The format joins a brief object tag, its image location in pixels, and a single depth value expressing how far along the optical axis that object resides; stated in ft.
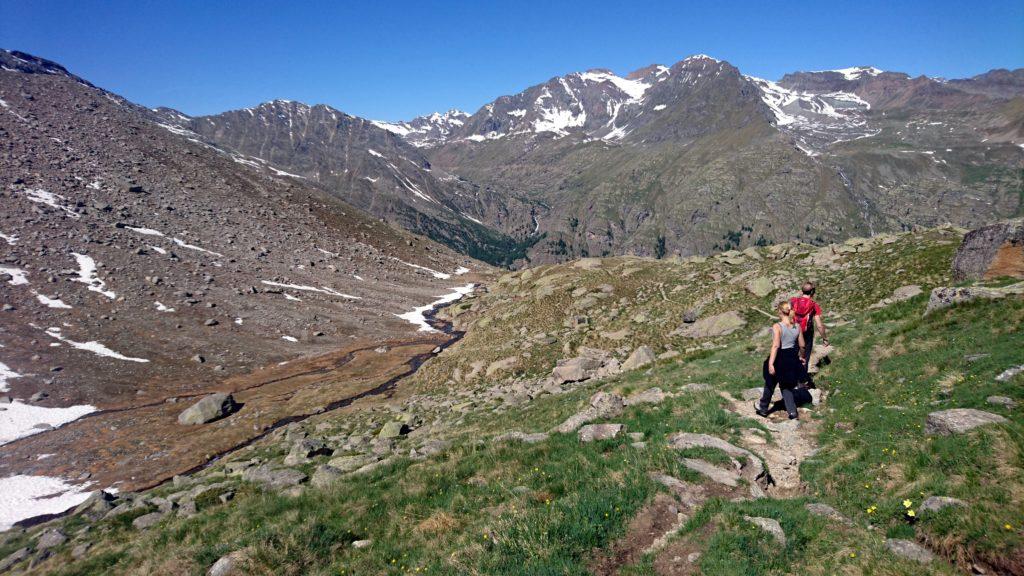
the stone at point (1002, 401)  35.37
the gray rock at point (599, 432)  50.80
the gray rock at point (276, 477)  65.51
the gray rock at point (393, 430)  98.63
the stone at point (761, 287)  121.20
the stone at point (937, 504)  26.20
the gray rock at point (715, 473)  36.68
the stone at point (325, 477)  58.85
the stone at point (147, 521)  60.39
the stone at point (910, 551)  23.79
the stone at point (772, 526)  28.04
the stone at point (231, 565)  35.86
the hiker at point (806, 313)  54.70
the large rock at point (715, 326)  110.93
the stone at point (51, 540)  63.36
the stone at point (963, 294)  59.11
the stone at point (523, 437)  55.88
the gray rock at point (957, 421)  32.73
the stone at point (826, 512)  30.07
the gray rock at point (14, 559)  60.30
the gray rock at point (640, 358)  104.73
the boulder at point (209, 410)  177.17
